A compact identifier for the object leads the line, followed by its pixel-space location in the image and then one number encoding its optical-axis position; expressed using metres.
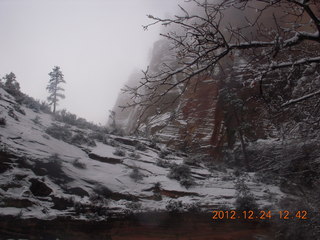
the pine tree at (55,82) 29.81
